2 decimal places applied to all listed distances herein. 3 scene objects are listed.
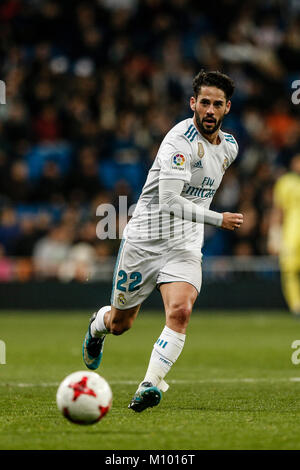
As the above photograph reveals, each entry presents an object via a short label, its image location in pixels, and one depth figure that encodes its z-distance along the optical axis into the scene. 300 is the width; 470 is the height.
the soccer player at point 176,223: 13.03
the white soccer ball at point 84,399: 10.82
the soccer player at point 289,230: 29.66
